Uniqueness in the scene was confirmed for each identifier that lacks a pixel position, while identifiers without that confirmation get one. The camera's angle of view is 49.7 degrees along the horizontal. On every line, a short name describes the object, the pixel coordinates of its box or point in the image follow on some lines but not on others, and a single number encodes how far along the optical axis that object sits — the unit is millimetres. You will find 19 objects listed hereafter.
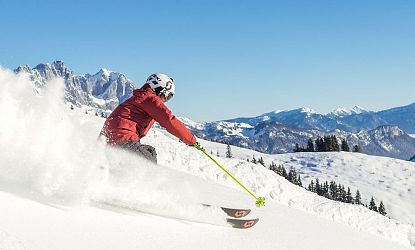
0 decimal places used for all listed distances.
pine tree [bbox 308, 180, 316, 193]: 116188
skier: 7609
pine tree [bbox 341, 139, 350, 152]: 159625
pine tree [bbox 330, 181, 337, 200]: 112888
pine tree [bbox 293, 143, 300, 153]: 176975
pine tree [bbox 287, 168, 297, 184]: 104275
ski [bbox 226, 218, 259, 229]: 7895
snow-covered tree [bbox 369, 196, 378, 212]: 107125
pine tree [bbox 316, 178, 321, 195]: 115475
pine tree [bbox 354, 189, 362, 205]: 111175
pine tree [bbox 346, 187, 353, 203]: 108812
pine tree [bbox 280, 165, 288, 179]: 107512
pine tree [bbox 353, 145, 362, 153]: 163250
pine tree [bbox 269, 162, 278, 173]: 111288
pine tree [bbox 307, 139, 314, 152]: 166500
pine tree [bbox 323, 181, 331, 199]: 113062
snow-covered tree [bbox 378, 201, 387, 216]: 107525
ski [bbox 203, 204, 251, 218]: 8336
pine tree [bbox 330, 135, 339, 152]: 159625
